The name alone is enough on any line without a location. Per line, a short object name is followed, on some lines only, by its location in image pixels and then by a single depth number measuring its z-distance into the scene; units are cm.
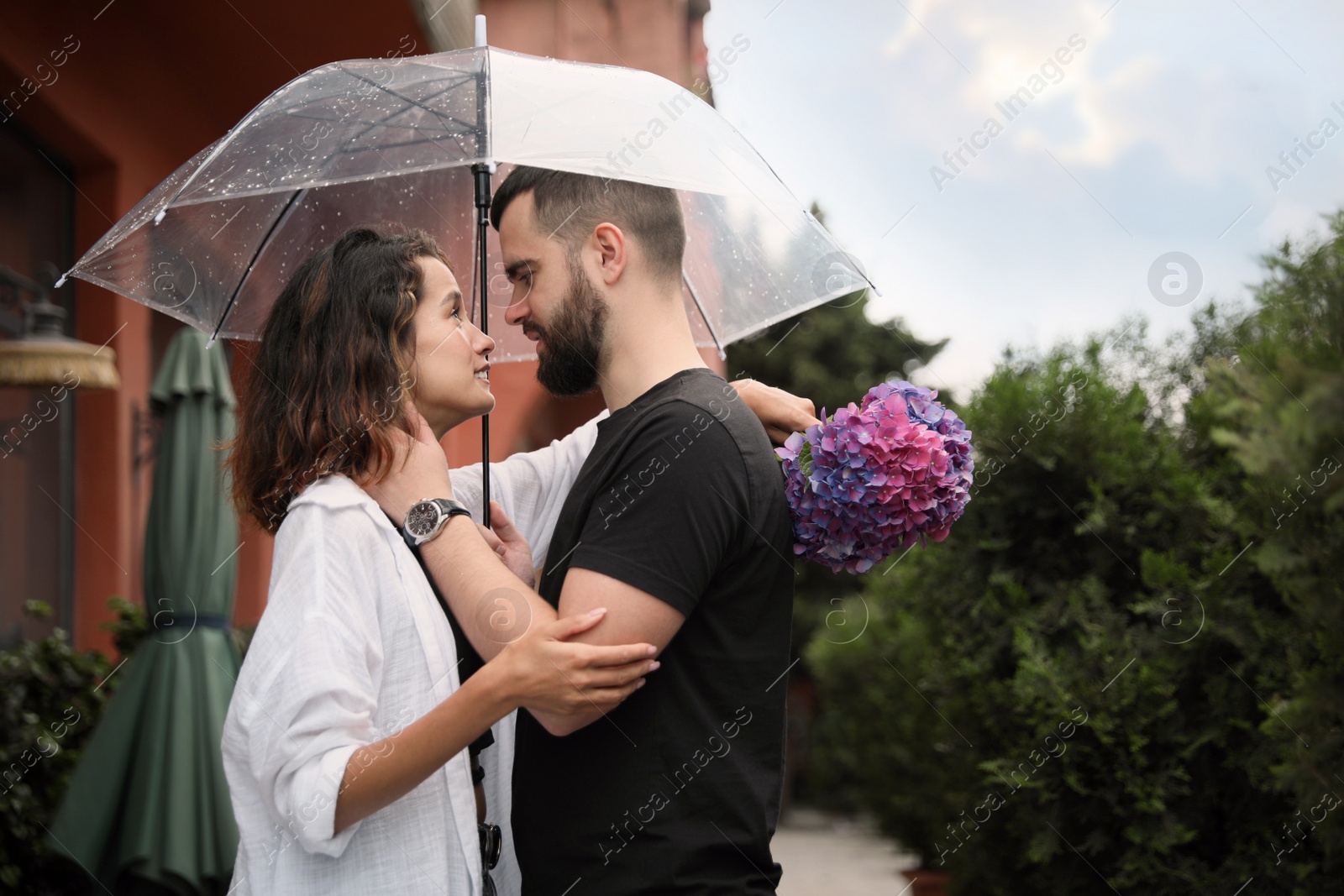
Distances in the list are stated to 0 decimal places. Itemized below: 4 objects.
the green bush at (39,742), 384
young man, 175
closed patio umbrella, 355
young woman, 165
